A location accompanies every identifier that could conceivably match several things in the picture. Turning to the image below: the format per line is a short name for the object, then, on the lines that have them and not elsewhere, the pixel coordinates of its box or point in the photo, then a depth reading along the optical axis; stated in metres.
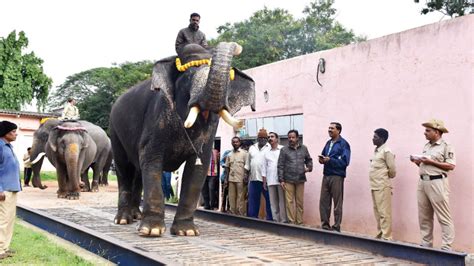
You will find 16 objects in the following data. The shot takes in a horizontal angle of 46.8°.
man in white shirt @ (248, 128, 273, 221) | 10.91
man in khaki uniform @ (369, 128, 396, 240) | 8.48
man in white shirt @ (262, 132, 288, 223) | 10.40
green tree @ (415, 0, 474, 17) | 27.22
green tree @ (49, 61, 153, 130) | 46.25
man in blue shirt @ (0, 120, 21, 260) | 6.28
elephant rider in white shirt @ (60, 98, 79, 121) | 16.41
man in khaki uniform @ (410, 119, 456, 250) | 7.21
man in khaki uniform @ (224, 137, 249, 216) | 11.23
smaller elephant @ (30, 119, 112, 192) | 17.95
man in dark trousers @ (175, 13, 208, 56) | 8.01
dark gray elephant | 6.52
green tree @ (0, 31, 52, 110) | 35.84
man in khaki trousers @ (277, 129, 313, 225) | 9.98
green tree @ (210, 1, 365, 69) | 36.94
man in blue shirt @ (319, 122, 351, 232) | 9.18
